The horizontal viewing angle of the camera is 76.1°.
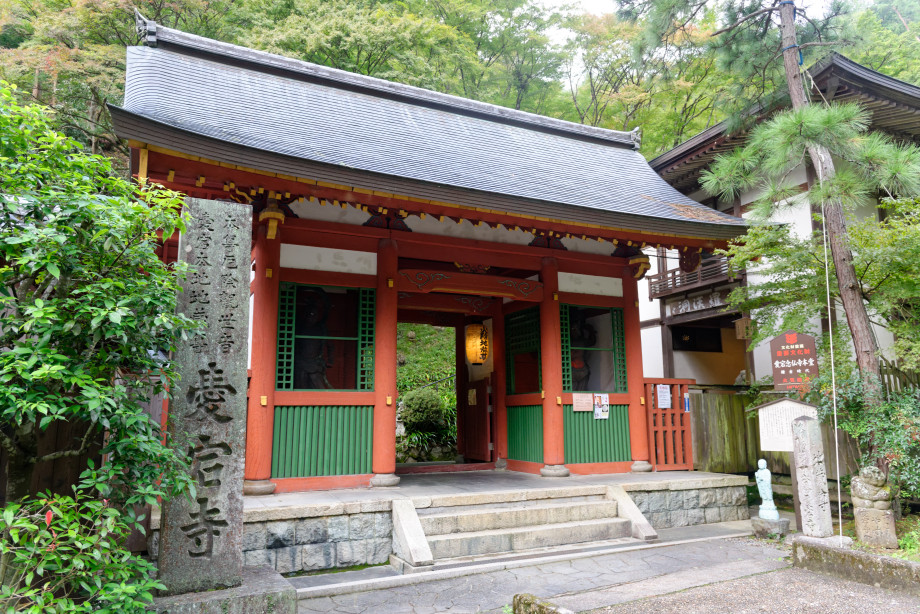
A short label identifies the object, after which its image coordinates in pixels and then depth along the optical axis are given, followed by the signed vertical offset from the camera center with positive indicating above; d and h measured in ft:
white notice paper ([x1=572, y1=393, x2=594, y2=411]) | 26.30 -0.25
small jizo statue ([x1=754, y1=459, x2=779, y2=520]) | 21.57 -3.62
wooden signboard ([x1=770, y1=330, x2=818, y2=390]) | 20.72 +1.21
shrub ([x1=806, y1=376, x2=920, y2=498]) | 18.84 -1.05
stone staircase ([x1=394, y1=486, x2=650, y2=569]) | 18.42 -4.21
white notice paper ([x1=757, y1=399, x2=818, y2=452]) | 19.48 -0.90
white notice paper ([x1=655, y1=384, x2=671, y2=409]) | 27.94 +0.01
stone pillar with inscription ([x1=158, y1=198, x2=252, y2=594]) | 11.39 -0.12
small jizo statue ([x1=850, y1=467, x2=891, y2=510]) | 17.84 -2.97
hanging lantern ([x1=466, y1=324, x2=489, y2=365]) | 30.81 +2.83
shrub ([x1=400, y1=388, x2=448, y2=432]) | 40.32 -0.92
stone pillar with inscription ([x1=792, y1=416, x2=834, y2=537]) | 17.67 -2.55
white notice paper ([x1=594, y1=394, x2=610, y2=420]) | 26.76 -0.45
